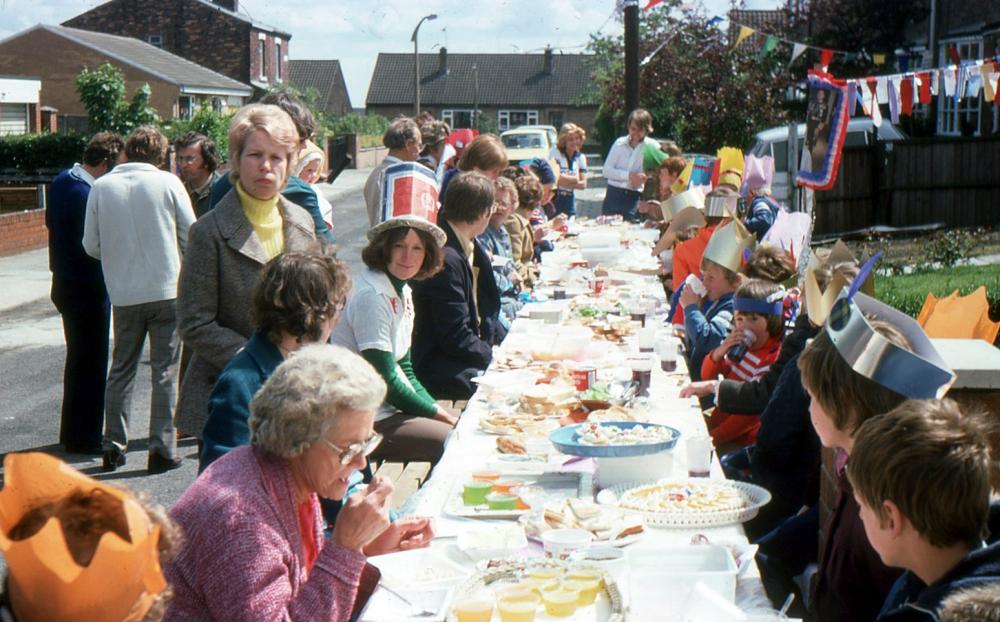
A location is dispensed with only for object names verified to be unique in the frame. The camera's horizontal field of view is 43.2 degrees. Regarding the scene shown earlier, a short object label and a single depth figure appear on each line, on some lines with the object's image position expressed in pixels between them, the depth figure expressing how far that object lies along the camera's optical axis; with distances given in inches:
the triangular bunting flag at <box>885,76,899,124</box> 635.5
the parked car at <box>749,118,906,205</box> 834.2
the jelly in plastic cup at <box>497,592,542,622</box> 117.6
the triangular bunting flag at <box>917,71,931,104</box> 639.5
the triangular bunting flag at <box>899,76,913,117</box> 646.5
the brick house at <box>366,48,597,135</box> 3553.2
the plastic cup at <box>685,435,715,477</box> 162.2
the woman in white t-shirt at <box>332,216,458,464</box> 219.0
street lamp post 1949.4
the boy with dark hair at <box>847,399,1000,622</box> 102.9
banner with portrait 534.3
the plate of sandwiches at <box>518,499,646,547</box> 140.7
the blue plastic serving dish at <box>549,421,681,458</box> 159.9
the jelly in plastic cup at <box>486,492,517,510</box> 153.8
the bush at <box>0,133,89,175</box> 1226.6
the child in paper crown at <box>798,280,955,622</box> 131.0
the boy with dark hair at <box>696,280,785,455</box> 232.4
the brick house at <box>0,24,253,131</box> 1777.8
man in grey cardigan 290.7
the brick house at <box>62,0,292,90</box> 2273.6
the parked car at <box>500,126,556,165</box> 1499.8
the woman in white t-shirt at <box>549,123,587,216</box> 606.3
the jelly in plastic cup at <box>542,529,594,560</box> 135.8
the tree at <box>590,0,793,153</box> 978.1
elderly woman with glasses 113.6
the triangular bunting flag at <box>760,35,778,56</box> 858.9
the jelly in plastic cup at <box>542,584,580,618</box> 121.2
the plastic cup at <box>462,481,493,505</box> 155.7
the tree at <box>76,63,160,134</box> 1224.8
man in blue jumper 308.8
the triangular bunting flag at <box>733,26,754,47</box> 854.5
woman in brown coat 192.5
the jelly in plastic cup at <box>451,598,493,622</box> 117.9
